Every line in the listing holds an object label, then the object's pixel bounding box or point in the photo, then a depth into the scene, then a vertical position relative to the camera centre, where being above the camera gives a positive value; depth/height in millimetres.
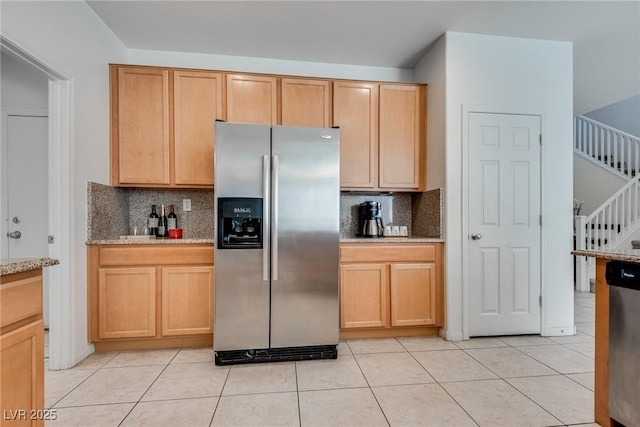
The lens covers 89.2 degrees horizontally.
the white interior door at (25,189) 2965 +237
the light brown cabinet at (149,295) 2537 -642
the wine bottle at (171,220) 3119 -53
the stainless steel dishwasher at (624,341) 1417 -575
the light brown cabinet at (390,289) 2807 -658
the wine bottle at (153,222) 3116 -72
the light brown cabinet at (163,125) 2811 +790
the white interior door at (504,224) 2883 -86
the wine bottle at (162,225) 3086 -101
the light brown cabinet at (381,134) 3107 +779
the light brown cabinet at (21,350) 1061 -474
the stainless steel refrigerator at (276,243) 2367 -209
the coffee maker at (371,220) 3191 -55
